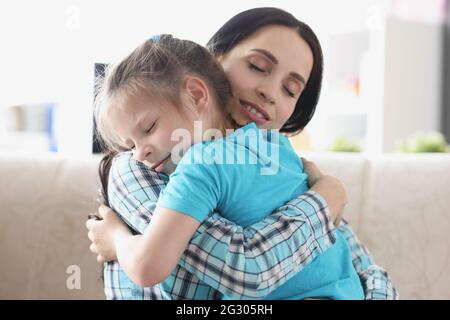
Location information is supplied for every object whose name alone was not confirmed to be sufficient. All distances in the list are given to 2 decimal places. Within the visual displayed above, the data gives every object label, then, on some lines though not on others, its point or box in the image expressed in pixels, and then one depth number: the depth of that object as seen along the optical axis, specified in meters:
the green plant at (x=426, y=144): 2.88
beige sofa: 1.45
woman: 0.81
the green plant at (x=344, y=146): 3.23
